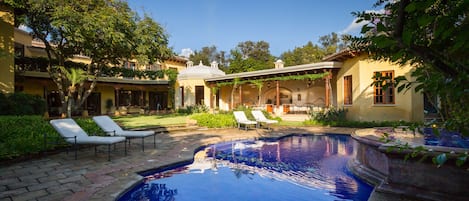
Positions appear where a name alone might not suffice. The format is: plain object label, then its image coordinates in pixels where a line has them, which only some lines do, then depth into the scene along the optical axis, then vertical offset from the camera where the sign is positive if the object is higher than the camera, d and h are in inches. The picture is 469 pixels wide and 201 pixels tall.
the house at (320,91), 509.4 +45.2
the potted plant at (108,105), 918.1 +7.9
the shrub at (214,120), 515.2 -28.5
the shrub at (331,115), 554.3 -21.6
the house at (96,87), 438.9 +73.5
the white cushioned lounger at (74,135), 253.8 -28.8
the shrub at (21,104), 396.2 +6.6
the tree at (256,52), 1444.4 +382.6
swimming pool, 180.1 -60.8
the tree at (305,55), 1476.7 +299.5
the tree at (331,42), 1611.5 +416.9
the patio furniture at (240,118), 486.9 -23.5
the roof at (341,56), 533.0 +107.6
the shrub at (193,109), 844.0 -8.9
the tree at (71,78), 579.8 +68.2
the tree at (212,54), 2011.6 +414.8
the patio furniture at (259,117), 495.3 -22.6
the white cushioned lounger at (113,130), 304.9 -28.1
